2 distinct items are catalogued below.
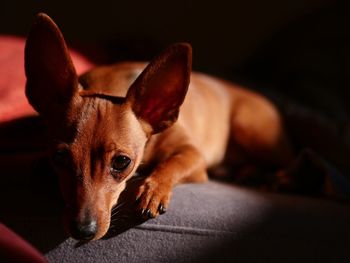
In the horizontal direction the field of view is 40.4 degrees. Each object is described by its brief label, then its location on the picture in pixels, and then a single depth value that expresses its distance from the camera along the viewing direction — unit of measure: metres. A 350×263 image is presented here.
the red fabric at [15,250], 0.27
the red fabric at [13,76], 0.46
